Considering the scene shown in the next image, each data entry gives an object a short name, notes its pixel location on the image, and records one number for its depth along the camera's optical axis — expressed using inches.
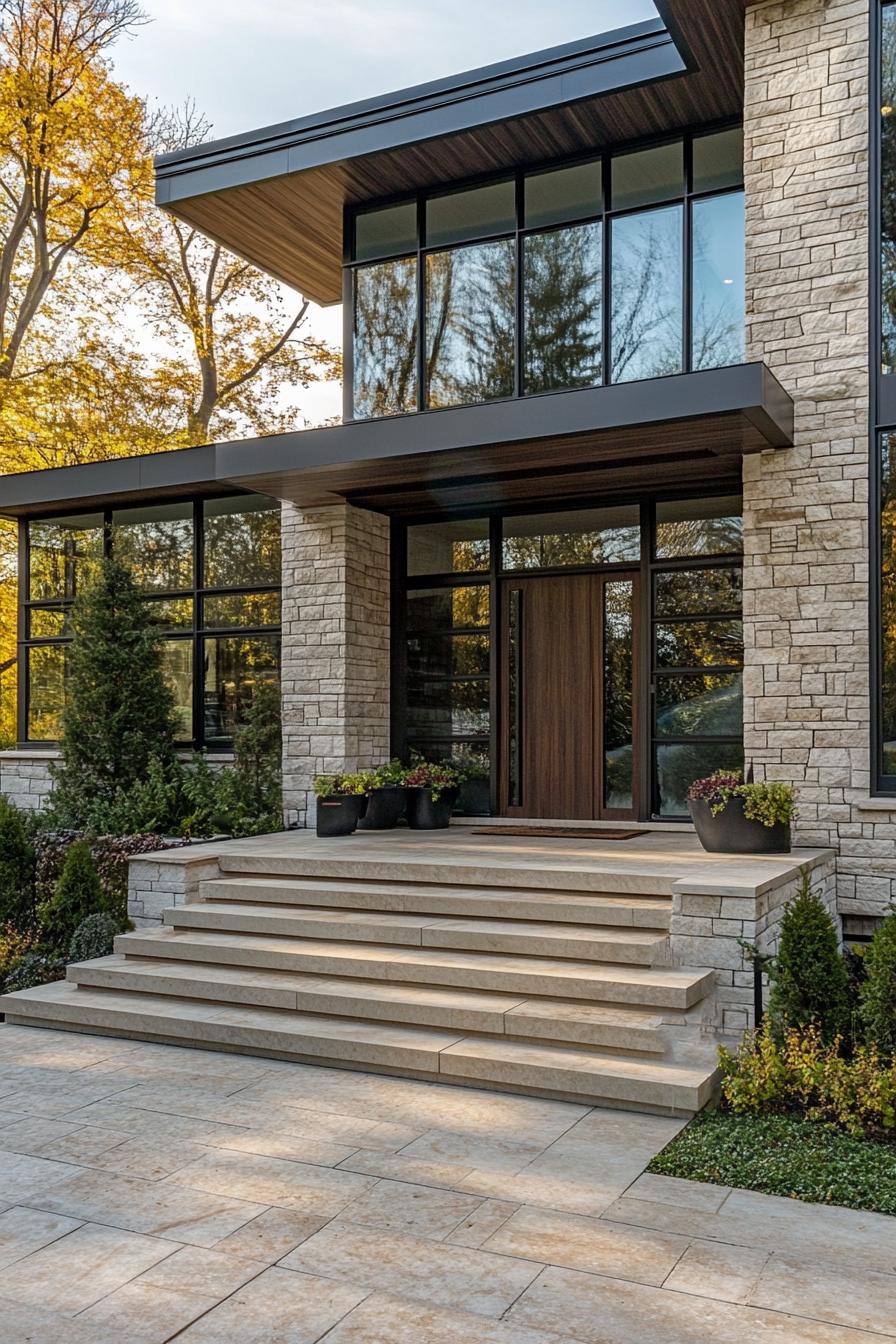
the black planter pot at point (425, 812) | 367.2
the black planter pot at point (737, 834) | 273.7
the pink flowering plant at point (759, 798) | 271.1
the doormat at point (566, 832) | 334.3
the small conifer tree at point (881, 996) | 193.9
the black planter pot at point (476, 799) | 390.9
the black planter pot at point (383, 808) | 362.3
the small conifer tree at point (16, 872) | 334.3
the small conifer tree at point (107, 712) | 389.7
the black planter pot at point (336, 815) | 346.9
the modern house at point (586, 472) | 282.8
